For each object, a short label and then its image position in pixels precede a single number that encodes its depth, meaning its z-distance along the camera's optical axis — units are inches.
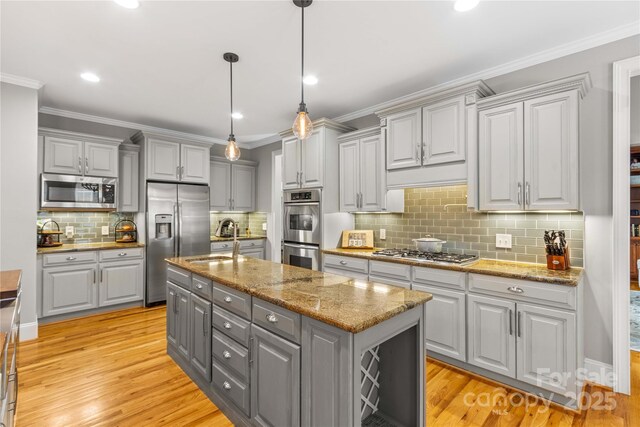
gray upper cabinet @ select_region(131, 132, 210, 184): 175.3
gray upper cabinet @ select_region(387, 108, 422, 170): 122.0
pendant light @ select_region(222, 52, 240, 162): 106.3
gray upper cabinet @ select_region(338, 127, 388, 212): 139.6
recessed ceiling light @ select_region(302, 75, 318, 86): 124.1
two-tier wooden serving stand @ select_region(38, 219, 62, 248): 151.9
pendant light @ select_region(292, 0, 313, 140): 81.0
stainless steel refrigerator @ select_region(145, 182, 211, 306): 174.2
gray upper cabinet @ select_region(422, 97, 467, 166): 110.3
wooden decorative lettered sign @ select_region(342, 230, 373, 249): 152.1
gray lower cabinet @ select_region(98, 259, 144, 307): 160.2
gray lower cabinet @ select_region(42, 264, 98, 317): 144.7
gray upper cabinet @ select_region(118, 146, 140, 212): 175.5
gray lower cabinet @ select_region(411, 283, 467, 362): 101.9
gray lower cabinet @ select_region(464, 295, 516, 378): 92.0
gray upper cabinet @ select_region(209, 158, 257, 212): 213.9
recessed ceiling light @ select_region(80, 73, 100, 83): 120.9
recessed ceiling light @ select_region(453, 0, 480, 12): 78.8
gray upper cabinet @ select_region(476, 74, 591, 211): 90.4
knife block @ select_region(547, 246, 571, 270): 93.5
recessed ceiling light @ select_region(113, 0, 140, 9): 79.4
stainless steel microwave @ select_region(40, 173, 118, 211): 150.9
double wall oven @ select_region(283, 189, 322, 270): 152.6
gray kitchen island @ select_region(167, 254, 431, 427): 53.2
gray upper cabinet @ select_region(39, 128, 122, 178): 151.0
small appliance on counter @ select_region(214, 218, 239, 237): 219.3
